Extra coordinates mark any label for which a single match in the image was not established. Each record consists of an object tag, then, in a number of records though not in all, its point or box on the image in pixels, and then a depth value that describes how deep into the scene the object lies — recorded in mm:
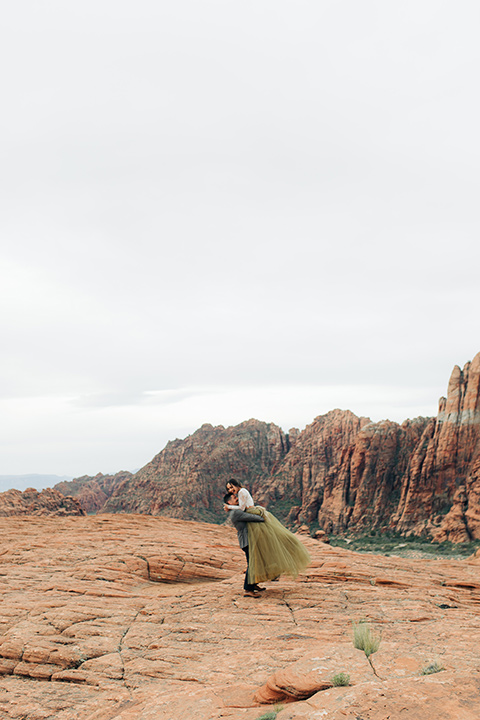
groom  9551
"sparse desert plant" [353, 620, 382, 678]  5391
